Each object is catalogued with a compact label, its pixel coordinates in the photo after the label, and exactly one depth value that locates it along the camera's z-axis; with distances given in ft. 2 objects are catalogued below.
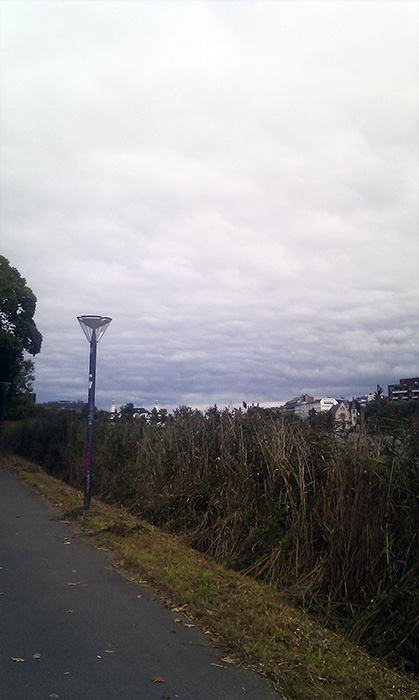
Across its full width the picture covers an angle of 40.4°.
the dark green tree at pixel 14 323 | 101.71
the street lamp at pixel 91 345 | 43.55
